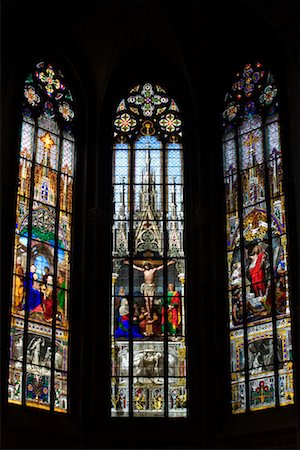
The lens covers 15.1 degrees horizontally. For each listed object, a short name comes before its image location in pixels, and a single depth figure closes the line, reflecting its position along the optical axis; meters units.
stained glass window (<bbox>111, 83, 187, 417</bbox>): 22.23
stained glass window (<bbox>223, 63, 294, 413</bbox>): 21.70
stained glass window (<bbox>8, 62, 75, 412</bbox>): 21.61
